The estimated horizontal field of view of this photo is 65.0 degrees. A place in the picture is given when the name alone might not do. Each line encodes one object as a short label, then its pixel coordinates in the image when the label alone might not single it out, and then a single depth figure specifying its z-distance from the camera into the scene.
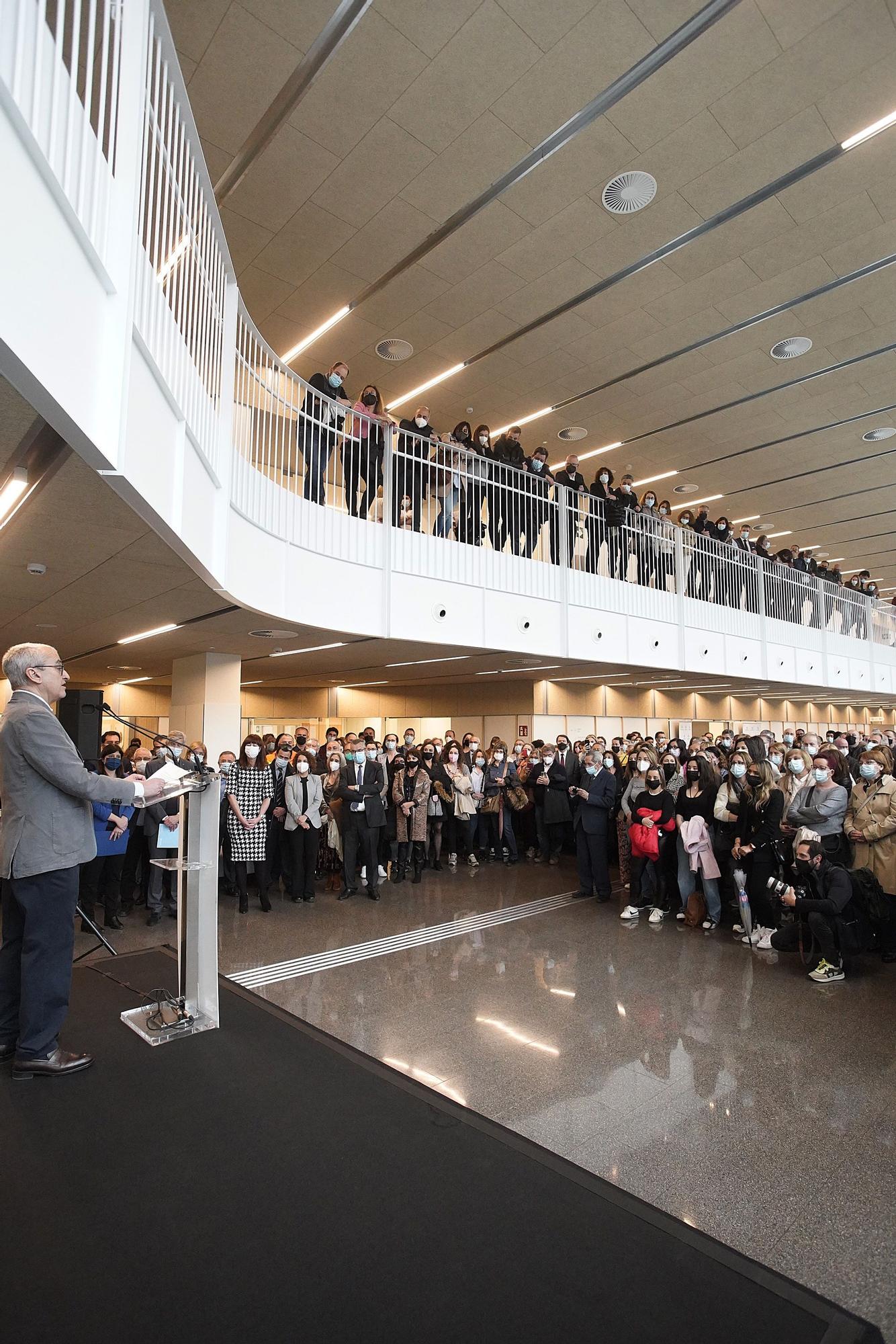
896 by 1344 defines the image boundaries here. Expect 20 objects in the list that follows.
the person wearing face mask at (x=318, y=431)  7.64
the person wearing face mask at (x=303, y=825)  7.68
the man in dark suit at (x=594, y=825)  7.71
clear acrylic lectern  3.80
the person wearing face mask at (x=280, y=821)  7.94
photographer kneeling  5.19
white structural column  9.14
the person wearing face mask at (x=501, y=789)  9.79
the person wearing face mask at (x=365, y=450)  8.12
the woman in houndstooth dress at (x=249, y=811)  7.32
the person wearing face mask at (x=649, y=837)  6.97
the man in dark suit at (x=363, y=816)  7.90
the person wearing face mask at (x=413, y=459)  8.81
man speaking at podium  3.07
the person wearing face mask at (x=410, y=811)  8.85
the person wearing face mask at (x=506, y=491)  9.88
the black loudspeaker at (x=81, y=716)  4.06
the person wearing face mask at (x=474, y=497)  9.47
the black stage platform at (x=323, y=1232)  1.94
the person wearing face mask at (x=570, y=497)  10.97
